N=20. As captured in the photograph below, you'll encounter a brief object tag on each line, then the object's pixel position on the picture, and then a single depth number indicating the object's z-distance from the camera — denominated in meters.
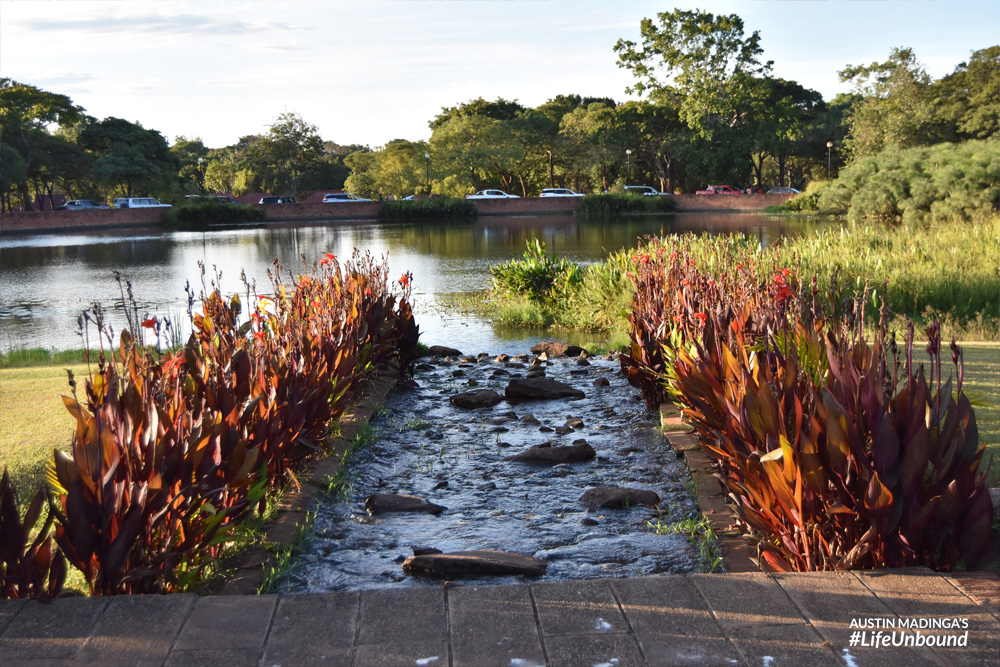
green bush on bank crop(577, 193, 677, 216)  49.25
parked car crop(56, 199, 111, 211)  52.97
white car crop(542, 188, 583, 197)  56.19
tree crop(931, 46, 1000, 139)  43.03
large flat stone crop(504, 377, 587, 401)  7.01
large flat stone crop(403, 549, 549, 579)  3.33
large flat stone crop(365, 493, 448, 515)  4.23
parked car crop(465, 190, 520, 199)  57.19
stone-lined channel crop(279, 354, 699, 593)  3.57
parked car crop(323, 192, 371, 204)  60.59
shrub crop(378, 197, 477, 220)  48.78
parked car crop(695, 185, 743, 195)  56.12
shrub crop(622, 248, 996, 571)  2.79
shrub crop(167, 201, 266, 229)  47.81
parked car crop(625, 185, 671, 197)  55.81
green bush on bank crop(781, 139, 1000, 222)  22.81
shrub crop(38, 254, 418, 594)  2.72
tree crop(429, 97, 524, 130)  63.59
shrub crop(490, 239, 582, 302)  13.04
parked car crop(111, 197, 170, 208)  51.12
